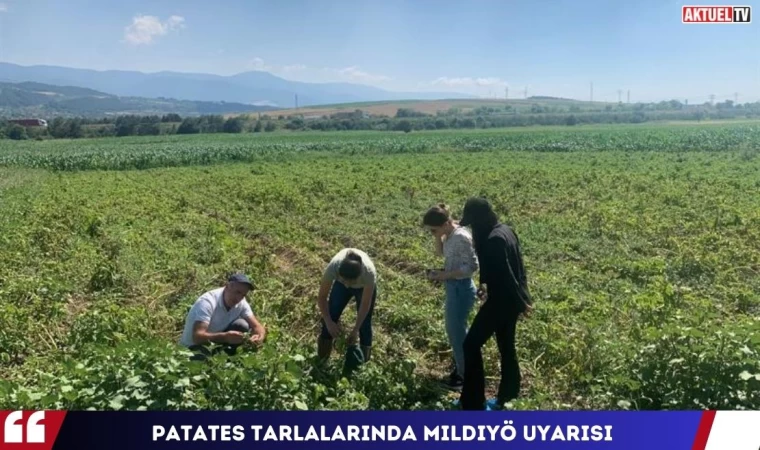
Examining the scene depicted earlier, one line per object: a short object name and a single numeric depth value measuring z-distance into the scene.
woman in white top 4.94
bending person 4.98
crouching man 4.93
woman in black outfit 4.53
